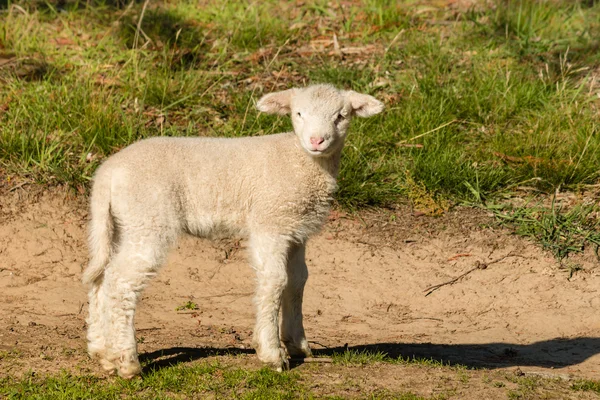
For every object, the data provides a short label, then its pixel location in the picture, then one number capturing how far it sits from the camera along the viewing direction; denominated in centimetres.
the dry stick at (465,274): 1661
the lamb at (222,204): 1119
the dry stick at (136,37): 2039
